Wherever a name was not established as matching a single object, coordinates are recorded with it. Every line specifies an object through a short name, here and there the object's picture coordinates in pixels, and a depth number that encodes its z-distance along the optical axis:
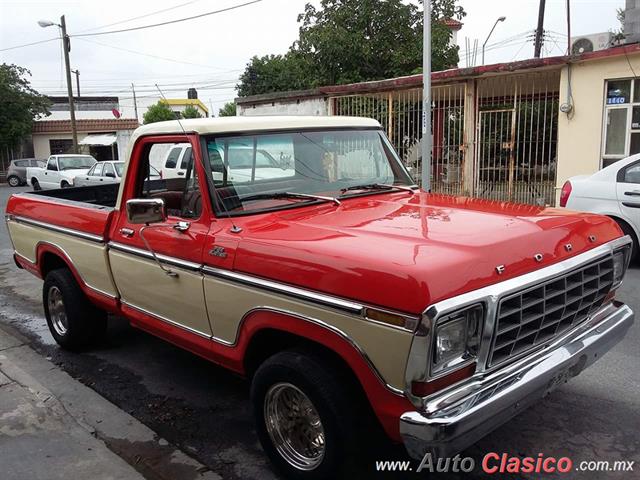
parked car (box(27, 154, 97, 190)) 21.50
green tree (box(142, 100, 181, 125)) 34.66
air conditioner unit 11.77
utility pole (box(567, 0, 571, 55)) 16.56
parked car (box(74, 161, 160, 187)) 17.84
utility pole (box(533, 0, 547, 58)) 23.08
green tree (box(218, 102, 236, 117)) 41.21
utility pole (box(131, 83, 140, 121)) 51.79
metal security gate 12.93
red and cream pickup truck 2.41
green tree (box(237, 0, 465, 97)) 20.64
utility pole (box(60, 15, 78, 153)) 29.00
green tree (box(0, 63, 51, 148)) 33.22
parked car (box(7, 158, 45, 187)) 30.53
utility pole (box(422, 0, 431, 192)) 10.82
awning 36.02
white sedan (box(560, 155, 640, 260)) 7.36
